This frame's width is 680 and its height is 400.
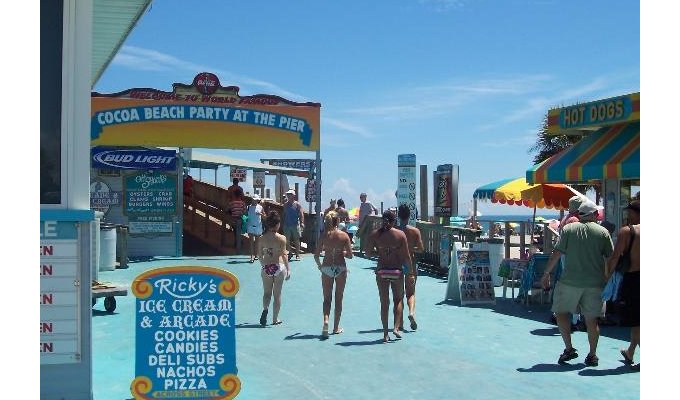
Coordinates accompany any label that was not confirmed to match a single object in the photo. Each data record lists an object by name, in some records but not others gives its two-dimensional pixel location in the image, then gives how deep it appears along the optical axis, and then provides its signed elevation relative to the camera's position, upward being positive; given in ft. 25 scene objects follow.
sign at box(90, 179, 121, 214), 63.93 +0.70
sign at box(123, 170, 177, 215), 64.28 +0.98
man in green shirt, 25.63 -2.23
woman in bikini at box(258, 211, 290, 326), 33.17 -2.49
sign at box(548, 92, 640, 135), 38.40 +4.93
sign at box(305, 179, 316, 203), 84.50 +1.64
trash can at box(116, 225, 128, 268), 56.75 -3.01
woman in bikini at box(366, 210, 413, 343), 30.35 -2.16
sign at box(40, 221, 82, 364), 18.93 -2.17
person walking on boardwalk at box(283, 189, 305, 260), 59.57 -1.01
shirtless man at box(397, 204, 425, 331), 32.94 -1.88
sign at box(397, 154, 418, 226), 59.82 +1.82
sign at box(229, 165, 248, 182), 85.99 +3.91
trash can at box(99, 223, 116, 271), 53.62 -3.00
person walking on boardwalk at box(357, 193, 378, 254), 65.93 -0.40
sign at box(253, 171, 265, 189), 121.92 +3.96
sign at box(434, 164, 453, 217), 58.54 +1.11
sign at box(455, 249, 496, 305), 40.57 -3.78
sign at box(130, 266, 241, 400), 17.79 -3.03
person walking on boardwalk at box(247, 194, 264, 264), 59.16 -1.16
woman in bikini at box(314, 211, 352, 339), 31.01 -2.33
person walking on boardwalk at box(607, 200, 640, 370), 25.29 -2.40
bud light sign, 62.54 +3.79
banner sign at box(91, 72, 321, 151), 64.13 +7.29
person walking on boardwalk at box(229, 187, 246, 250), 67.82 -0.45
